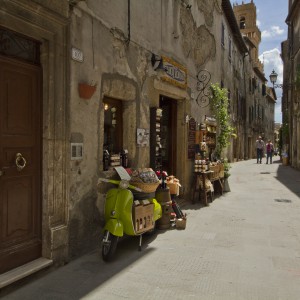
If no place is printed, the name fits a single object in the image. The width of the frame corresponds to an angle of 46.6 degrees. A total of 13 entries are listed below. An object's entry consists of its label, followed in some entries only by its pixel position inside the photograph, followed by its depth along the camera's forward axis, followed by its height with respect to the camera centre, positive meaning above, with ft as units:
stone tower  144.87 +55.34
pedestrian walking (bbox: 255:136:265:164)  70.36 +0.43
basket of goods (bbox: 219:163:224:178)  31.69 -1.94
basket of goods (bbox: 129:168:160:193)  16.14 -1.48
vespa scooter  14.19 -2.95
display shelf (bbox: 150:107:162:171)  21.65 +0.99
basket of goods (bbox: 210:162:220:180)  29.40 -1.79
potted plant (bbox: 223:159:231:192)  34.25 -2.37
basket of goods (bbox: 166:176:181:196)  20.44 -2.23
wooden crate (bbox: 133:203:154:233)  15.03 -3.07
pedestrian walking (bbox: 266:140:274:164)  71.39 +0.02
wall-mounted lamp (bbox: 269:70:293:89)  66.18 +13.88
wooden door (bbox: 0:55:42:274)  11.66 -0.51
